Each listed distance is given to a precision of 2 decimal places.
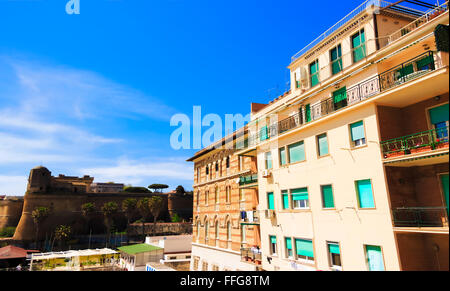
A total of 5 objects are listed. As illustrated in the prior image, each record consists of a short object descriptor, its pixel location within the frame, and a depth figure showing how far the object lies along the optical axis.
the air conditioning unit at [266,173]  17.67
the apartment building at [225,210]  20.61
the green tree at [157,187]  103.31
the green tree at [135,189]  97.75
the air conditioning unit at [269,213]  17.05
